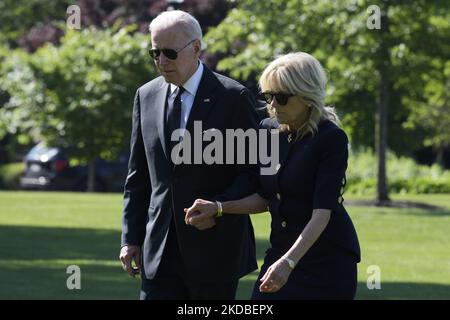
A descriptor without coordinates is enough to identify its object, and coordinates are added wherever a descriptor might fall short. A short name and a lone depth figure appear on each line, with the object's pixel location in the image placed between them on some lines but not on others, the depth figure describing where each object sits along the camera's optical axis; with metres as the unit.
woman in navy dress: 5.63
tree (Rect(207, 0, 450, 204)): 27.70
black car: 41.00
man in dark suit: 6.22
